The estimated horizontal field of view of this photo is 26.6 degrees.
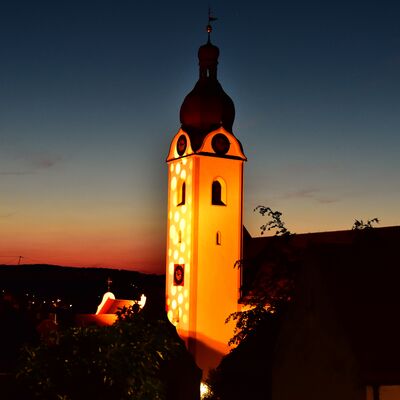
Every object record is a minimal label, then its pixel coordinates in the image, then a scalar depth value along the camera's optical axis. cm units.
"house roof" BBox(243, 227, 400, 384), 1820
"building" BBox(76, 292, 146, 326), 4331
